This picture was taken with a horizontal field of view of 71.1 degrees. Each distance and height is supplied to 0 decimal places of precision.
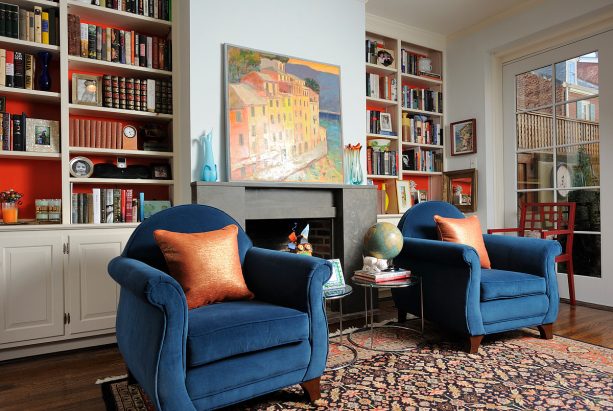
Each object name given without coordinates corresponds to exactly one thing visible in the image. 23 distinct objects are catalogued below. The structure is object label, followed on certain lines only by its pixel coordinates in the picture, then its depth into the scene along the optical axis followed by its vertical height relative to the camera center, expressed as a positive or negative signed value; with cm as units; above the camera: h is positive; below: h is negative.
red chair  369 -20
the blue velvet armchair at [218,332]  163 -52
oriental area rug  196 -91
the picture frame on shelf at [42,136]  288 +50
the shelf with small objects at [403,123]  441 +88
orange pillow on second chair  298 -21
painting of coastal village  316 +69
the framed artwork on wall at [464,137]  457 +73
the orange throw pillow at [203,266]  204 -29
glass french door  368 +56
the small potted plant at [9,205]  275 +3
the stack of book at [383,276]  270 -45
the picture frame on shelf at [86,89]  302 +85
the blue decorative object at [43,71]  294 +95
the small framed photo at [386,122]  448 +87
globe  285 -24
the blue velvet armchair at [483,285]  256 -51
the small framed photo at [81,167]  304 +30
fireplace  314 -6
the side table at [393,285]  263 -50
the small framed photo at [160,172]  331 +28
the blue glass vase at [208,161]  294 +32
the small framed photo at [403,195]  445 +10
